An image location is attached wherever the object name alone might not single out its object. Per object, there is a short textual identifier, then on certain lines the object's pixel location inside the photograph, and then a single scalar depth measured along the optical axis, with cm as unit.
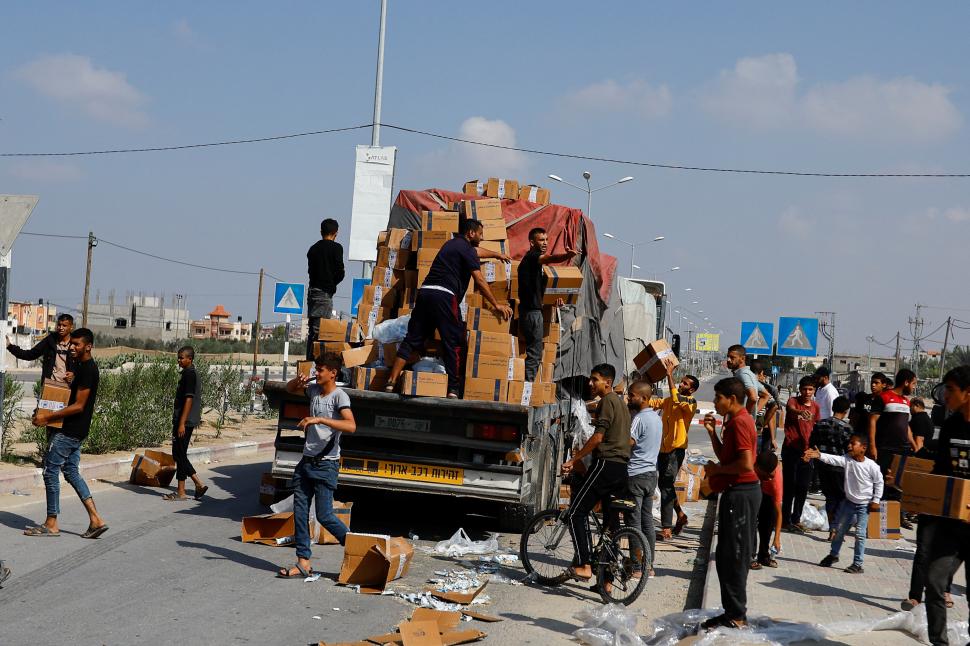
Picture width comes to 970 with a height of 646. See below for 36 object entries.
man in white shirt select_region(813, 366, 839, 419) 1390
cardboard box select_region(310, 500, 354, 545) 927
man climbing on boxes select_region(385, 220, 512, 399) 970
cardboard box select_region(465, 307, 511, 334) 1014
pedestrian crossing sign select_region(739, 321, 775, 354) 2412
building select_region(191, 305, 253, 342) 14488
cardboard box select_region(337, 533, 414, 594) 760
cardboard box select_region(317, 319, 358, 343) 1038
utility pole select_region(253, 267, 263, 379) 4613
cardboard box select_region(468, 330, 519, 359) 961
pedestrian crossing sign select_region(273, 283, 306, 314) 2152
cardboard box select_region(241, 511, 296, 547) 920
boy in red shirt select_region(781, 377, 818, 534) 1112
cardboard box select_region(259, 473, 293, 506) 1098
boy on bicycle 823
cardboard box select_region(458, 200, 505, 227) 1133
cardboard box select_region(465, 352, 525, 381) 957
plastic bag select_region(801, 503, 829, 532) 1232
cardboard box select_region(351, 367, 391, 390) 971
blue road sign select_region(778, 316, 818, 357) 2338
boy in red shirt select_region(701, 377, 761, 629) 655
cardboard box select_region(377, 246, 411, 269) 1104
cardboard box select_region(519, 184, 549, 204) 1284
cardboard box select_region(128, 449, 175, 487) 1251
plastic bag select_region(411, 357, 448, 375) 972
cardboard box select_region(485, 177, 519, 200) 1281
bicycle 792
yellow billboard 9140
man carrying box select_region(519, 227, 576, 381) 1045
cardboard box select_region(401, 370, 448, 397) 943
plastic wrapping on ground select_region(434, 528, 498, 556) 947
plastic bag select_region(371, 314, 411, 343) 1030
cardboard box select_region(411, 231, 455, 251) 1077
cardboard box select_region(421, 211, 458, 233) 1106
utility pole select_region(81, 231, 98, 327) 4441
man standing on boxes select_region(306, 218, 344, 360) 1232
